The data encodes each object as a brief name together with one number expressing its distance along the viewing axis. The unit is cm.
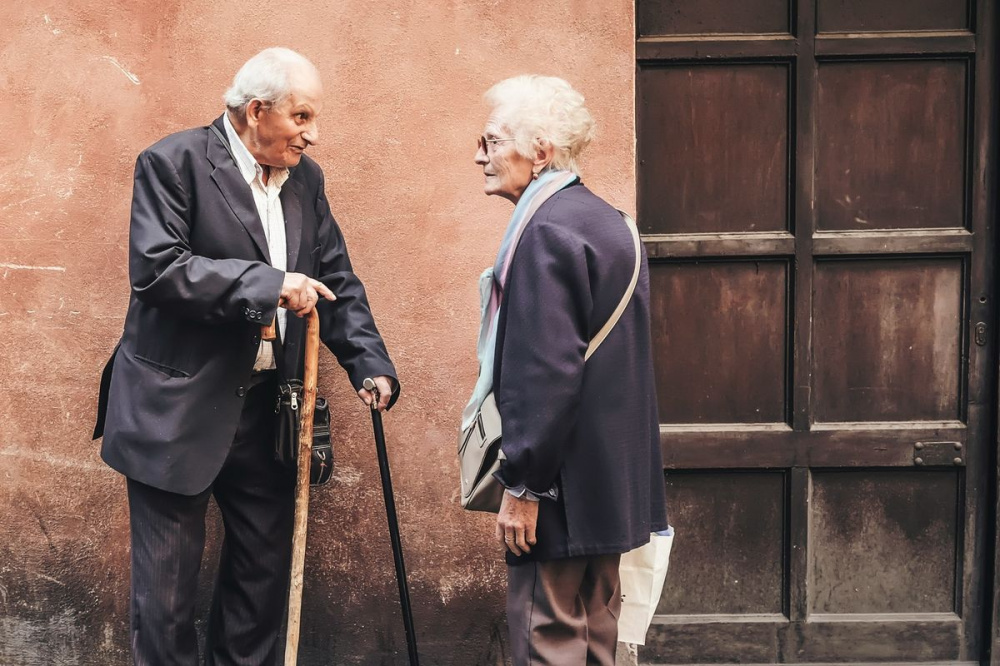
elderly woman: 253
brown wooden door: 370
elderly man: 286
